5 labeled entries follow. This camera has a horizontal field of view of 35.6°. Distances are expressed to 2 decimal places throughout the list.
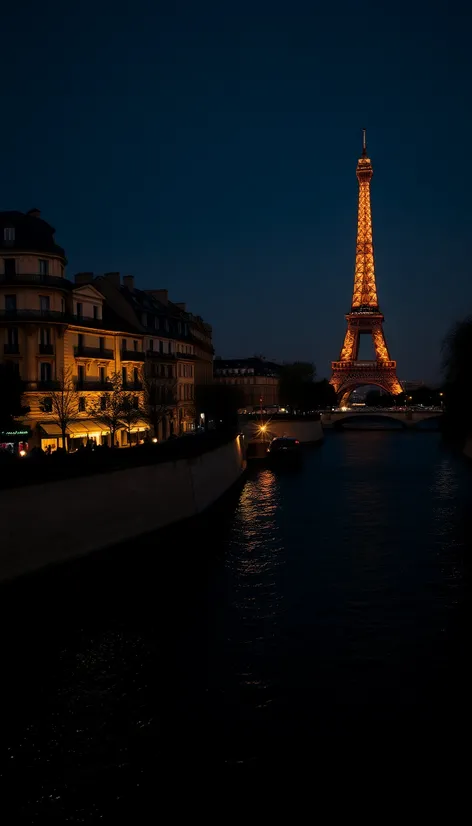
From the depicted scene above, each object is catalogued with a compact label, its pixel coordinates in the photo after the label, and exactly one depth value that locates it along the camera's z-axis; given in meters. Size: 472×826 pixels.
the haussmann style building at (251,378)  148.62
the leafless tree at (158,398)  50.69
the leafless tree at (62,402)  39.03
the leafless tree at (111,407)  43.81
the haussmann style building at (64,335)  39.06
